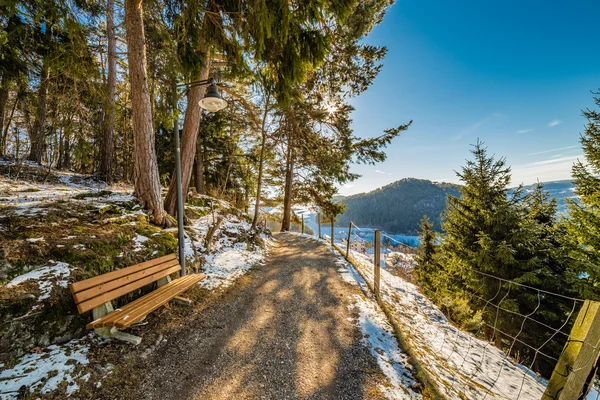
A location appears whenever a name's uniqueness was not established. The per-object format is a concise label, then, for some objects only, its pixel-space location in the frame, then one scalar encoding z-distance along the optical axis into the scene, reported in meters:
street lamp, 3.69
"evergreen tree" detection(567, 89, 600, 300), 7.00
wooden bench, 2.41
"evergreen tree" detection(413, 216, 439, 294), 16.90
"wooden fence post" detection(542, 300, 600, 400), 1.66
